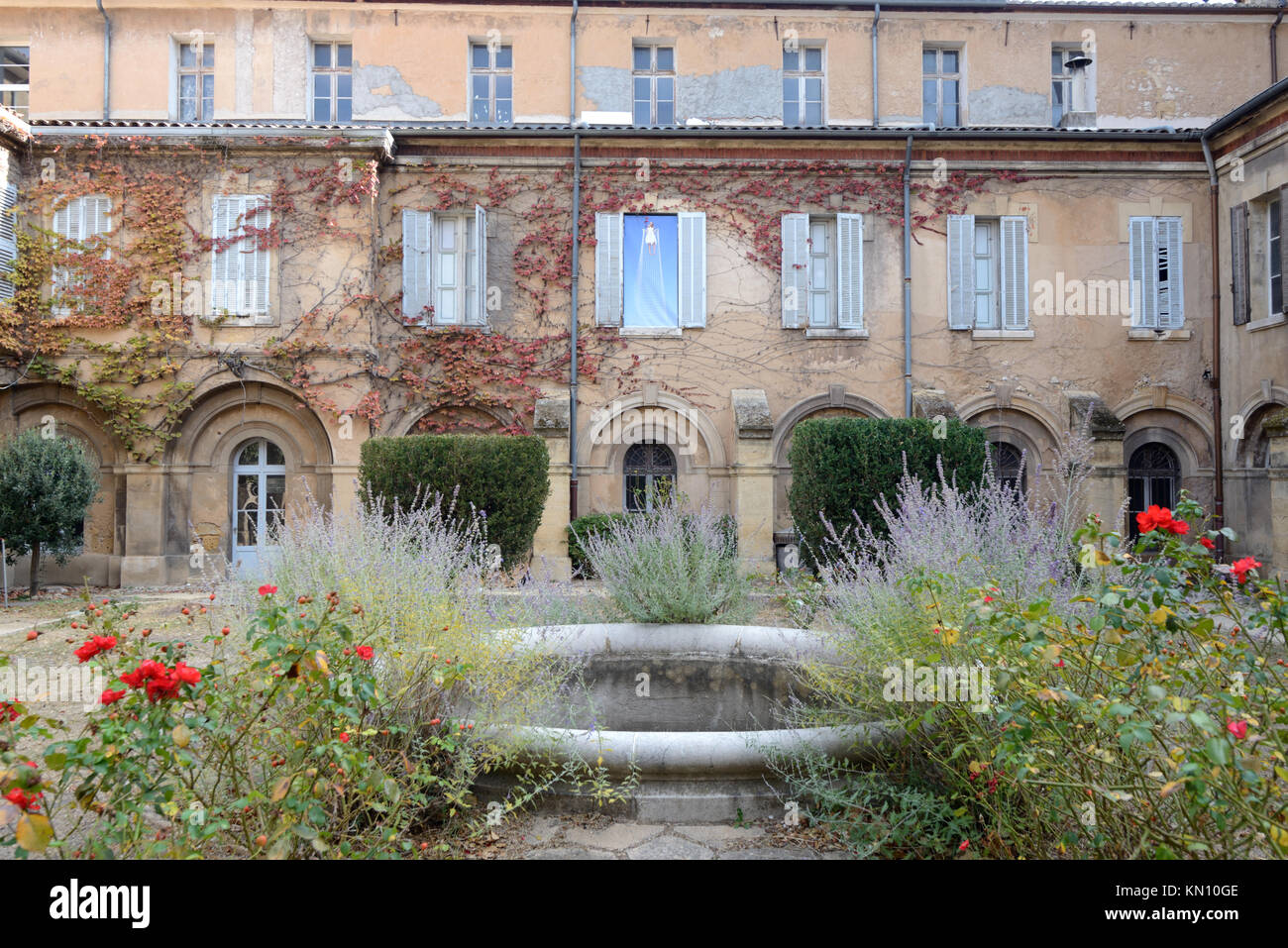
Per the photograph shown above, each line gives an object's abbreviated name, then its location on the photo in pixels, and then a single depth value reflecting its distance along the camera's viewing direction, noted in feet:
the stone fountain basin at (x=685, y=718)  10.68
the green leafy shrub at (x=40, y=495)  36.06
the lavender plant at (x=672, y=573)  16.90
